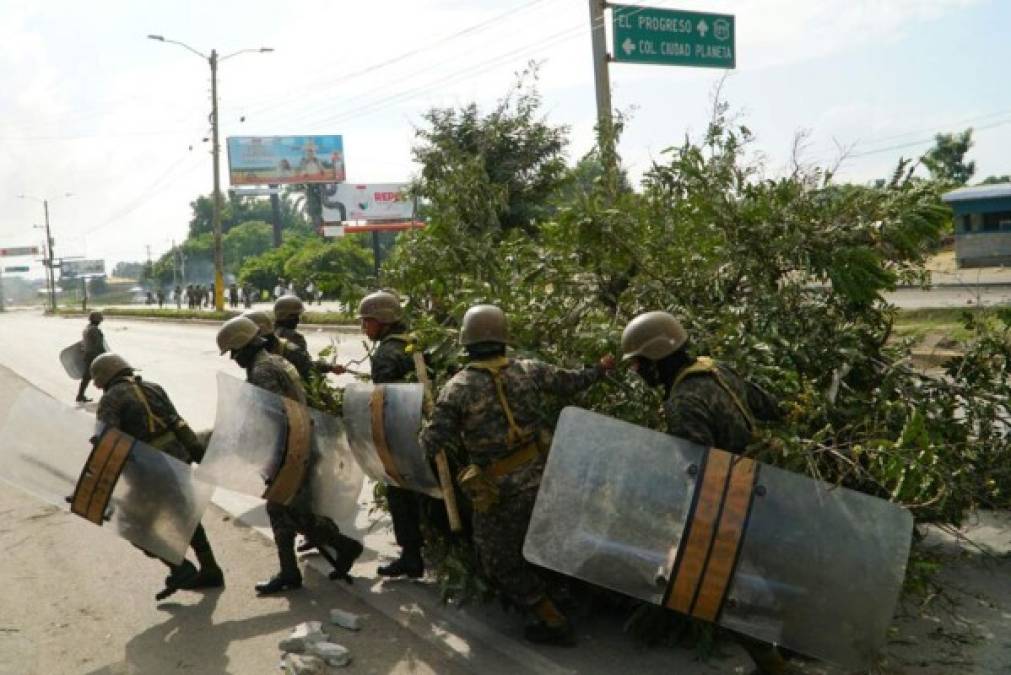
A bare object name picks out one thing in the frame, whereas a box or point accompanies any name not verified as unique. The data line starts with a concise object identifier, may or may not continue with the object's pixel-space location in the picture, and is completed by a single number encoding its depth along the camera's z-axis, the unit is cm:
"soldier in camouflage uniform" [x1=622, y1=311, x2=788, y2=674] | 396
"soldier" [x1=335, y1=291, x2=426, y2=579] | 598
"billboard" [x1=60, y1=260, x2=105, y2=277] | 13638
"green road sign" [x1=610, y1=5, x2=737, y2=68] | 1154
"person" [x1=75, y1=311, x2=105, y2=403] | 1460
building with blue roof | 2897
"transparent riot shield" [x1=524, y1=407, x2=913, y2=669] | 362
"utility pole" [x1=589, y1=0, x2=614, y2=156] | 1190
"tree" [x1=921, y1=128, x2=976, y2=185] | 4906
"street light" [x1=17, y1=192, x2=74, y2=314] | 8194
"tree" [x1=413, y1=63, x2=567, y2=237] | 686
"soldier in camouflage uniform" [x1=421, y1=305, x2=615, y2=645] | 464
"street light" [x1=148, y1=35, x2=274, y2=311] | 3616
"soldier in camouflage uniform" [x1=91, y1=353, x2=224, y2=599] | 575
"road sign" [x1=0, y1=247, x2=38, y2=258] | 13975
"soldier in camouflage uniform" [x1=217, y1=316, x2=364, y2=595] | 581
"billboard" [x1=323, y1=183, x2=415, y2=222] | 6569
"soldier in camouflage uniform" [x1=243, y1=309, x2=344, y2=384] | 702
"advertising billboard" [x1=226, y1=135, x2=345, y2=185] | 7250
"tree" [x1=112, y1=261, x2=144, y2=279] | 19412
